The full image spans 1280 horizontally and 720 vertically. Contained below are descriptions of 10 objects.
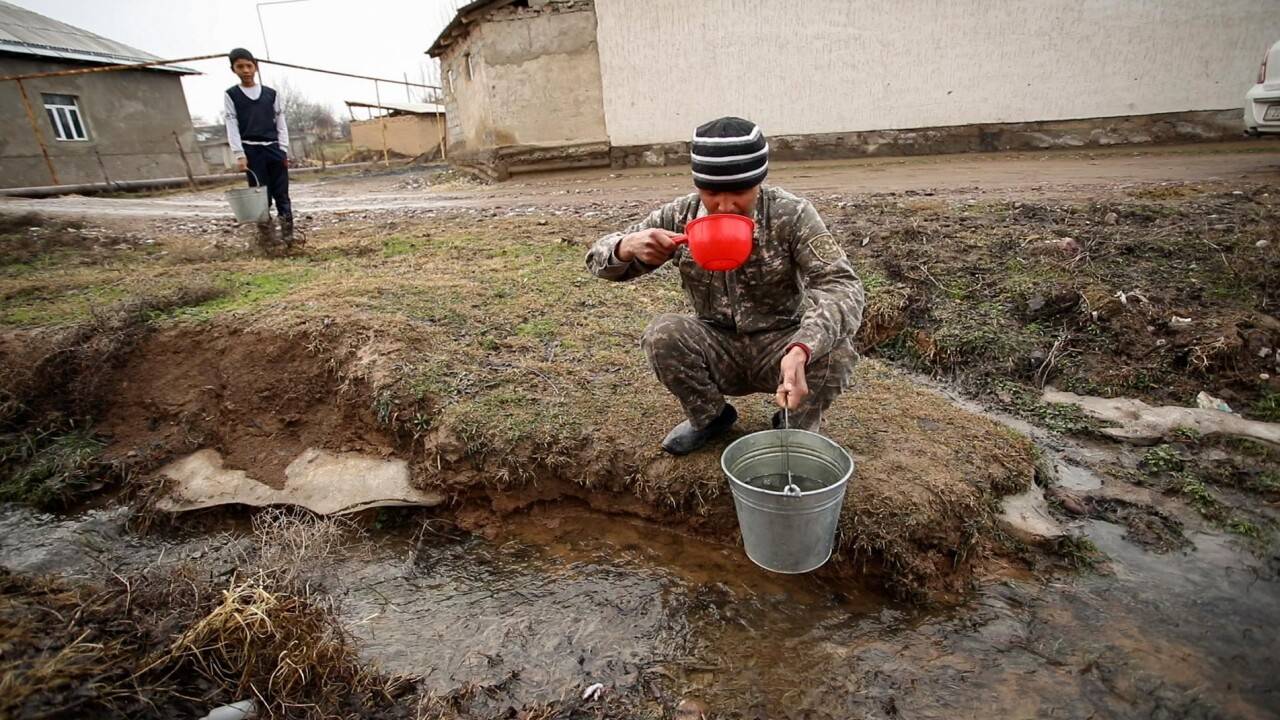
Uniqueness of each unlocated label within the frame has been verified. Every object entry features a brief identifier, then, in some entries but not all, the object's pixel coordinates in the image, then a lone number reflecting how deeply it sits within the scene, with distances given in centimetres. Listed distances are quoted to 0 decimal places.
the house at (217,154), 2812
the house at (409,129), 2456
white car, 674
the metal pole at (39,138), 1358
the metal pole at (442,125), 2184
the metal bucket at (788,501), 207
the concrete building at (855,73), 1028
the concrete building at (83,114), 1585
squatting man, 233
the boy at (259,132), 632
